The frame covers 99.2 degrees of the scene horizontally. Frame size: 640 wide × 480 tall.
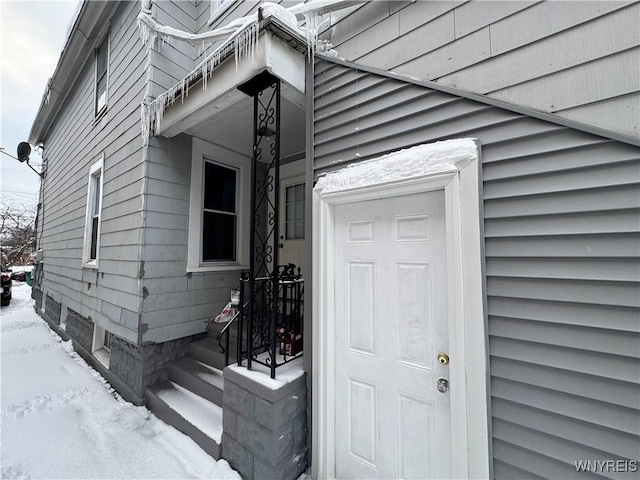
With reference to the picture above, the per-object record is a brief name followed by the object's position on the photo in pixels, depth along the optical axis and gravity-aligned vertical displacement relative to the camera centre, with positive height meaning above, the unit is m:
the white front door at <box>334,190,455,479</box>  1.64 -0.54
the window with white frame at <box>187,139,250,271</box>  3.64 +0.68
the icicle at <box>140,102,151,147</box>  3.26 +1.58
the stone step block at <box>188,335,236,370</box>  3.08 -1.13
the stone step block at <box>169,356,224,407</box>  2.80 -1.33
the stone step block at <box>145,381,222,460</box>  2.38 -1.54
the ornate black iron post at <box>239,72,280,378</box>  2.19 +0.29
